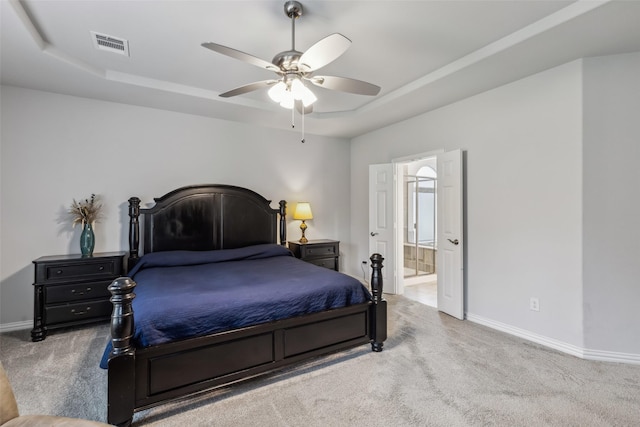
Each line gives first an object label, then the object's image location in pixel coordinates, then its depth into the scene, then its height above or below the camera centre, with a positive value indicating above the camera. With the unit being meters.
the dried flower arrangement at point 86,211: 3.40 +0.04
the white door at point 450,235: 3.53 -0.26
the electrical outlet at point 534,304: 2.92 -0.88
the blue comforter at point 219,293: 1.92 -0.60
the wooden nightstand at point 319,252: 4.45 -0.57
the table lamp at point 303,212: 4.63 +0.04
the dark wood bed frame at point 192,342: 1.73 -0.91
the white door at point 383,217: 4.57 -0.04
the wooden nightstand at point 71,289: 2.94 -0.77
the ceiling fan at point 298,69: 1.83 +1.02
